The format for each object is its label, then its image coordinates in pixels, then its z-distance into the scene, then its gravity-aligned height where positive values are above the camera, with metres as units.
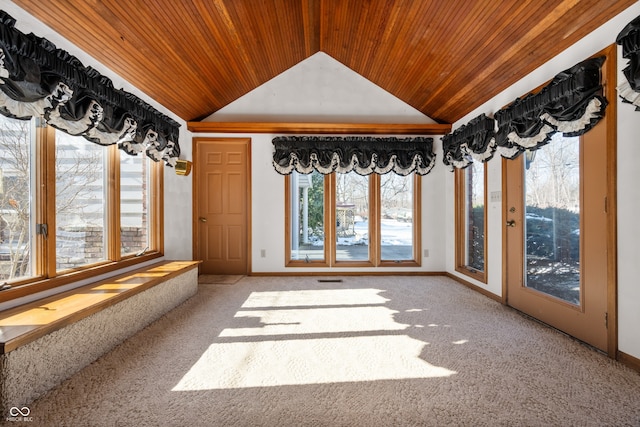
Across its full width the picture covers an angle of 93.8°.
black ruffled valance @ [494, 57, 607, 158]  2.18 +0.83
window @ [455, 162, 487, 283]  3.97 -0.13
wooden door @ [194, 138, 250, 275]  4.88 +0.16
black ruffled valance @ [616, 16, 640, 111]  1.76 +0.88
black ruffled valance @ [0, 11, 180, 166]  1.82 +0.91
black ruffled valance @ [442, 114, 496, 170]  3.44 +0.88
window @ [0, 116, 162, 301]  2.14 +0.07
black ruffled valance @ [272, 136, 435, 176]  4.67 +0.90
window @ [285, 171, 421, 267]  4.96 -0.11
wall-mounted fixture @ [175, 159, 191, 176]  4.21 +0.67
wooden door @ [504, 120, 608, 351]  2.27 -0.22
